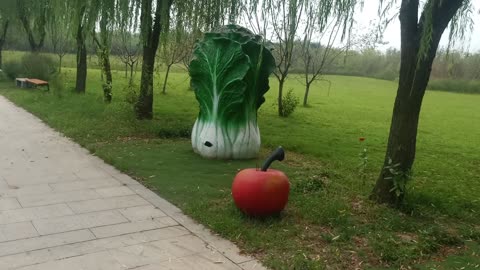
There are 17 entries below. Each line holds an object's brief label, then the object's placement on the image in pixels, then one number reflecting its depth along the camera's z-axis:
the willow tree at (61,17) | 7.31
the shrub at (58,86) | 15.81
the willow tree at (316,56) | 19.64
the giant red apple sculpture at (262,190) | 4.50
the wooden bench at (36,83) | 18.03
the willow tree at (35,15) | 10.77
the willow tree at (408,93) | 4.75
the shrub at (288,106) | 15.51
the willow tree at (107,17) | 7.21
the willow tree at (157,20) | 7.96
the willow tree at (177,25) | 8.90
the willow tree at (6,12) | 18.28
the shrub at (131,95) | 11.53
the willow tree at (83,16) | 7.07
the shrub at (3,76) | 23.06
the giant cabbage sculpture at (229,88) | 7.28
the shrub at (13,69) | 22.46
